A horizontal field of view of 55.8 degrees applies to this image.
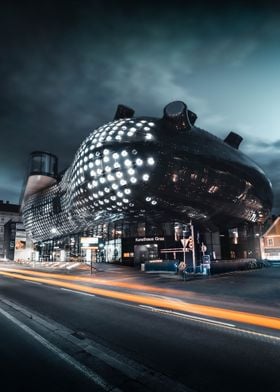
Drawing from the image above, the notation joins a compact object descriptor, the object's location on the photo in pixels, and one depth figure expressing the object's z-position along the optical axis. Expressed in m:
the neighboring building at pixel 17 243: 120.56
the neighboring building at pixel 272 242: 59.94
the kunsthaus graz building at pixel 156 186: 54.19
